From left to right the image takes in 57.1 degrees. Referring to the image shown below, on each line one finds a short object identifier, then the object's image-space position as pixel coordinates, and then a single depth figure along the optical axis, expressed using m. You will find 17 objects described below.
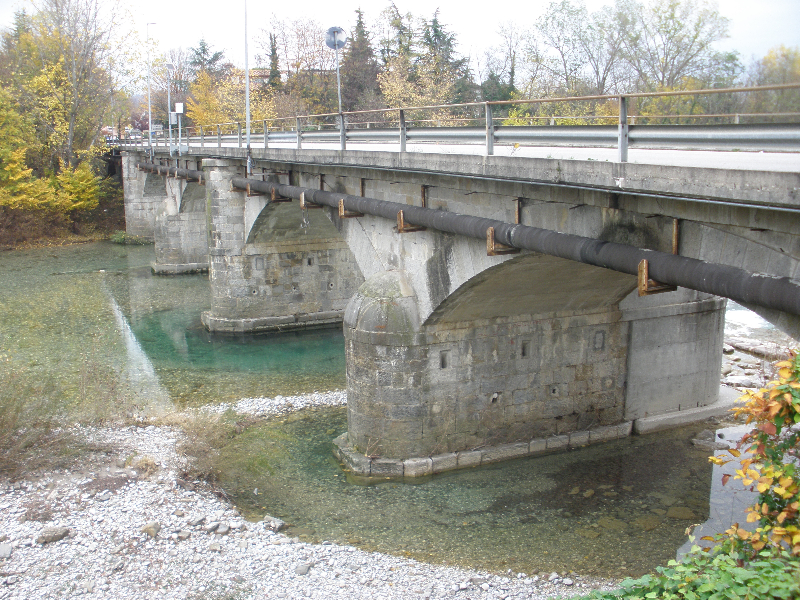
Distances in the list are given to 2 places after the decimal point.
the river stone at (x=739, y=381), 16.65
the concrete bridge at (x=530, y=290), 6.54
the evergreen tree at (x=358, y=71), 51.41
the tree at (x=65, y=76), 45.09
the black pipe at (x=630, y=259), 5.86
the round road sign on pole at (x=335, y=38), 18.64
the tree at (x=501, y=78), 41.50
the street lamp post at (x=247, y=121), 20.47
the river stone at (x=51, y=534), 9.24
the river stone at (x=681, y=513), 10.94
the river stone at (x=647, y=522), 10.64
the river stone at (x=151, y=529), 9.58
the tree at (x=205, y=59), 78.12
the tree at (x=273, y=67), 55.75
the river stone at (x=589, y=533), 10.34
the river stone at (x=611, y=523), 10.63
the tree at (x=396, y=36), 51.97
